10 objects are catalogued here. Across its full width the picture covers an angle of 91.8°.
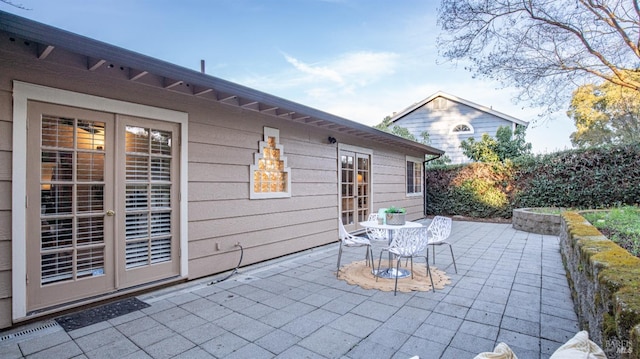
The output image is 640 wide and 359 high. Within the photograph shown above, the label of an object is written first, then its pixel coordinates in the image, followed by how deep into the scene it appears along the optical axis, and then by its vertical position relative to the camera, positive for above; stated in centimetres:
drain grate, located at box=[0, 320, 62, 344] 231 -115
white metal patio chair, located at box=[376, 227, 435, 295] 344 -67
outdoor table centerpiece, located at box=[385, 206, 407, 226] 408 -46
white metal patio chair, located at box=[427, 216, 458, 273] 412 -68
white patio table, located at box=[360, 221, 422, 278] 385 -112
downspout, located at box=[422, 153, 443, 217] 1027 -26
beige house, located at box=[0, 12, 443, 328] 247 +11
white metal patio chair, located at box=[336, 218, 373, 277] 401 -77
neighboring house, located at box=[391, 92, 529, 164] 1220 +249
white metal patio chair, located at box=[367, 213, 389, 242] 468 -81
